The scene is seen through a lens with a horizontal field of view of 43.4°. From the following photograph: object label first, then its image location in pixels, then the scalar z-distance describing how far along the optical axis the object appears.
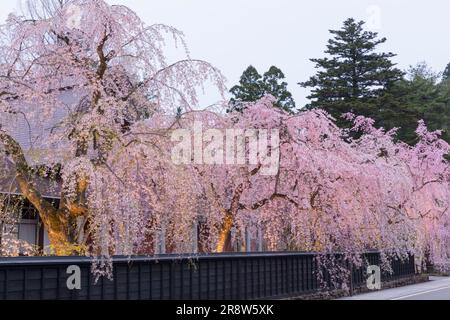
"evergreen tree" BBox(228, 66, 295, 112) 35.91
